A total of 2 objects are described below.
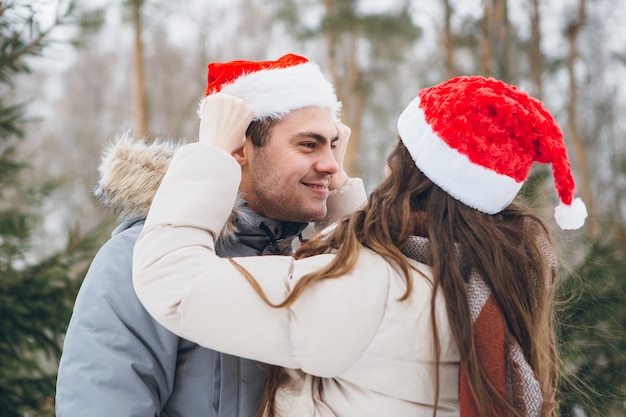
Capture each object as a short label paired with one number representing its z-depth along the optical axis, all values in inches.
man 72.8
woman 64.5
